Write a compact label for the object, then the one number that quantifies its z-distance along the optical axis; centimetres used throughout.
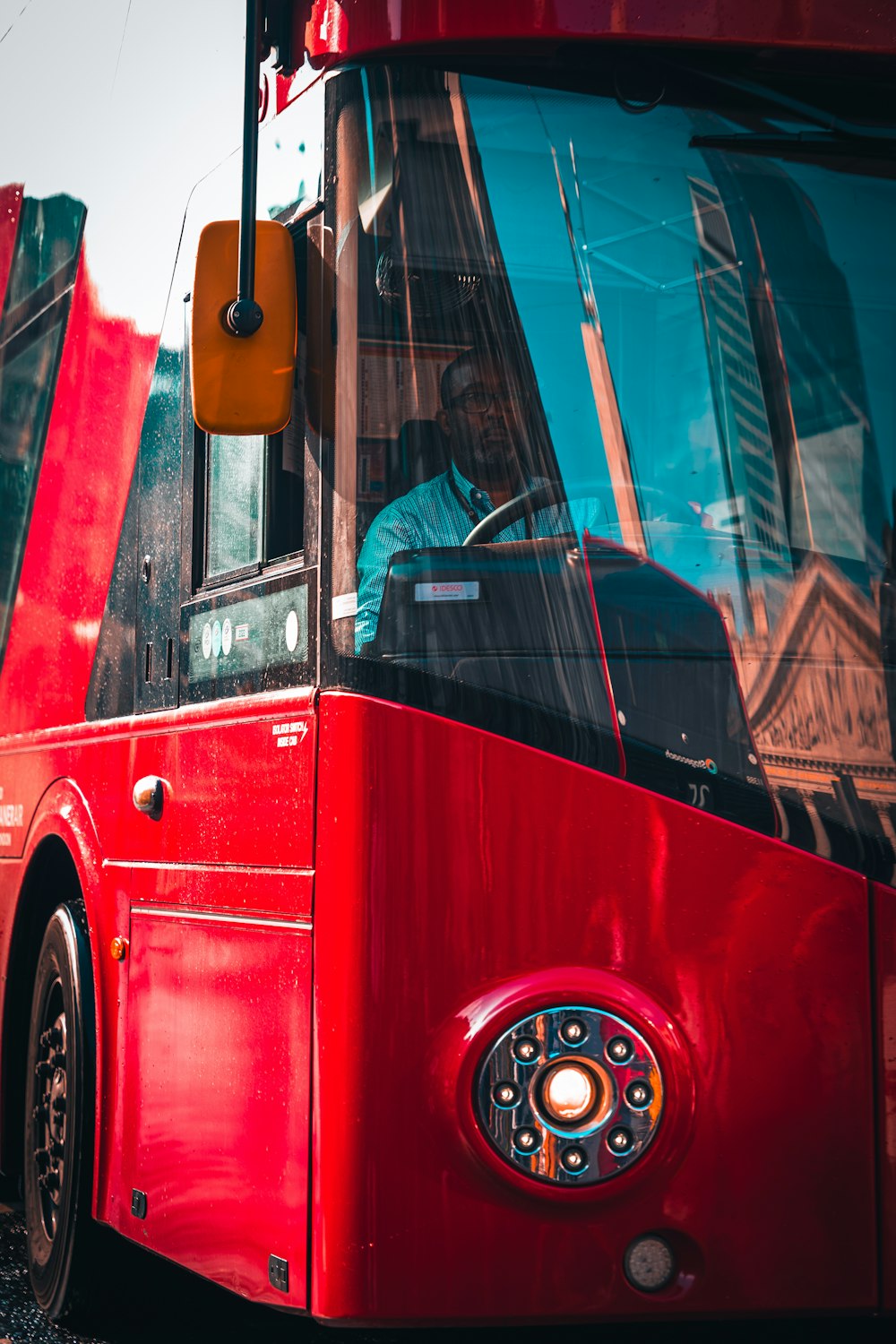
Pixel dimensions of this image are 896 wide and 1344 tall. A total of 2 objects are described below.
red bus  321
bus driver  338
